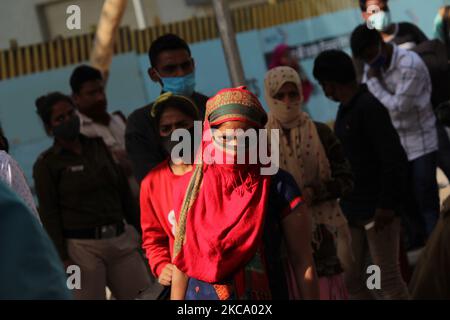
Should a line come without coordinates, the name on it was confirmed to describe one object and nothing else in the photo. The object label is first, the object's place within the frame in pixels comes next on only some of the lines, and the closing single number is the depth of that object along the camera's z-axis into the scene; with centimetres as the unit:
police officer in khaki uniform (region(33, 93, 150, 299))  937
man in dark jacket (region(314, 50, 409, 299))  909
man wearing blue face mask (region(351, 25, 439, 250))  1065
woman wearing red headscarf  594
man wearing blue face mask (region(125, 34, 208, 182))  809
